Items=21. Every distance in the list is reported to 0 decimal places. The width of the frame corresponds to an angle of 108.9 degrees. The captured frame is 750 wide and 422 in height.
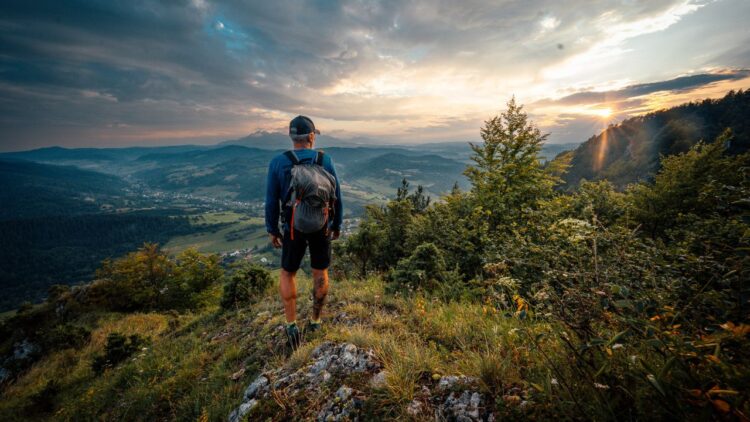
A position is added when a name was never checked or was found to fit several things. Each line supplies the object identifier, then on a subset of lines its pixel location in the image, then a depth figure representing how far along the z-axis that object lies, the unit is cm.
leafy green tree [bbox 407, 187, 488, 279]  719
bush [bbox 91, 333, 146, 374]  624
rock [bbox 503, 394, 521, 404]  206
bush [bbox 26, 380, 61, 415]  546
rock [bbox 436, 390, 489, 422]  218
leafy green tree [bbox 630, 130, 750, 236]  1416
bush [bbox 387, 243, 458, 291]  589
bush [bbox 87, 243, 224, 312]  1762
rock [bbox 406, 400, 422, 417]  234
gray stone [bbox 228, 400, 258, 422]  297
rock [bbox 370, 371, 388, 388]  267
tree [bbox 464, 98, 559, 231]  1162
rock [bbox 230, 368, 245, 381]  389
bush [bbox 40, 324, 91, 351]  928
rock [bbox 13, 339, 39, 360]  1007
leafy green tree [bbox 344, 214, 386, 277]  977
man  420
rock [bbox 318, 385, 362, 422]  255
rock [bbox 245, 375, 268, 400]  324
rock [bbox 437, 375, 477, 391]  244
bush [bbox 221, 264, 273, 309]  799
